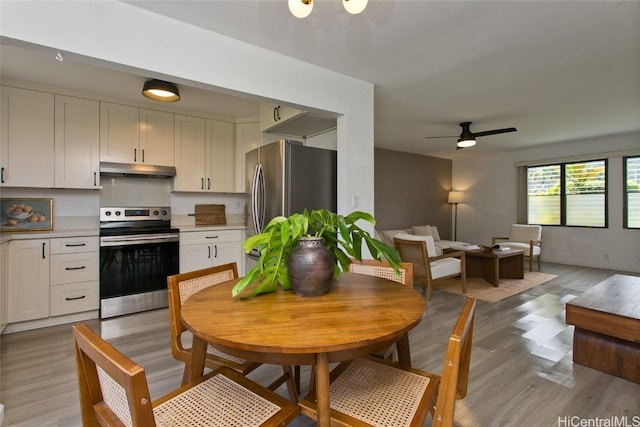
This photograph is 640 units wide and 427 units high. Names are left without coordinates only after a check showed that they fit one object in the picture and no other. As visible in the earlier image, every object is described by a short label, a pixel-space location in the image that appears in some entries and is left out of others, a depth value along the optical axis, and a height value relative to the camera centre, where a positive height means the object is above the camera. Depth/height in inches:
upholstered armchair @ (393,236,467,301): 149.6 -26.1
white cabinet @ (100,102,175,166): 134.3 +34.2
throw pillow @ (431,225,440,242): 263.3 -19.9
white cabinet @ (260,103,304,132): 128.3 +43.0
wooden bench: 78.9 -32.9
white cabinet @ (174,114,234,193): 152.8 +28.6
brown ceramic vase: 51.2 -9.8
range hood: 133.3 +17.7
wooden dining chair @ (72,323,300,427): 25.9 -26.1
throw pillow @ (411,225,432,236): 250.4 -17.2
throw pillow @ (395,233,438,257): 153.7 -15.6
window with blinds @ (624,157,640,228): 208.5 +13.4
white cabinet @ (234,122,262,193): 166.1 +37.5
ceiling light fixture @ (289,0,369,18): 57.4 +39.0
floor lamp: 297.7 +12.2
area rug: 156.0 -42.9
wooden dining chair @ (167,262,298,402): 54.6 -22.9
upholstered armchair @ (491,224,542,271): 214.7 -22.3
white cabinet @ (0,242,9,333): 100.7 -25.9
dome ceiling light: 114.7 +45.7
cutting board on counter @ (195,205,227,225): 164.4 -3.2
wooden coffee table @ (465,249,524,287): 173.6 -32.9
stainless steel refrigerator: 117.5 +11.7
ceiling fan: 175.5 +43.1
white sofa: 207.7 -19.6
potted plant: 52.2 -6.2
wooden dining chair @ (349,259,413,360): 65.8 -14.8
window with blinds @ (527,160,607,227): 225.9 +13.5
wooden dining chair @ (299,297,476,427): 32.2 -26.5
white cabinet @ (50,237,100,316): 114.6 -25.9
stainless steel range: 122.2 -22.9
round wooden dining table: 36.1 -15.4
